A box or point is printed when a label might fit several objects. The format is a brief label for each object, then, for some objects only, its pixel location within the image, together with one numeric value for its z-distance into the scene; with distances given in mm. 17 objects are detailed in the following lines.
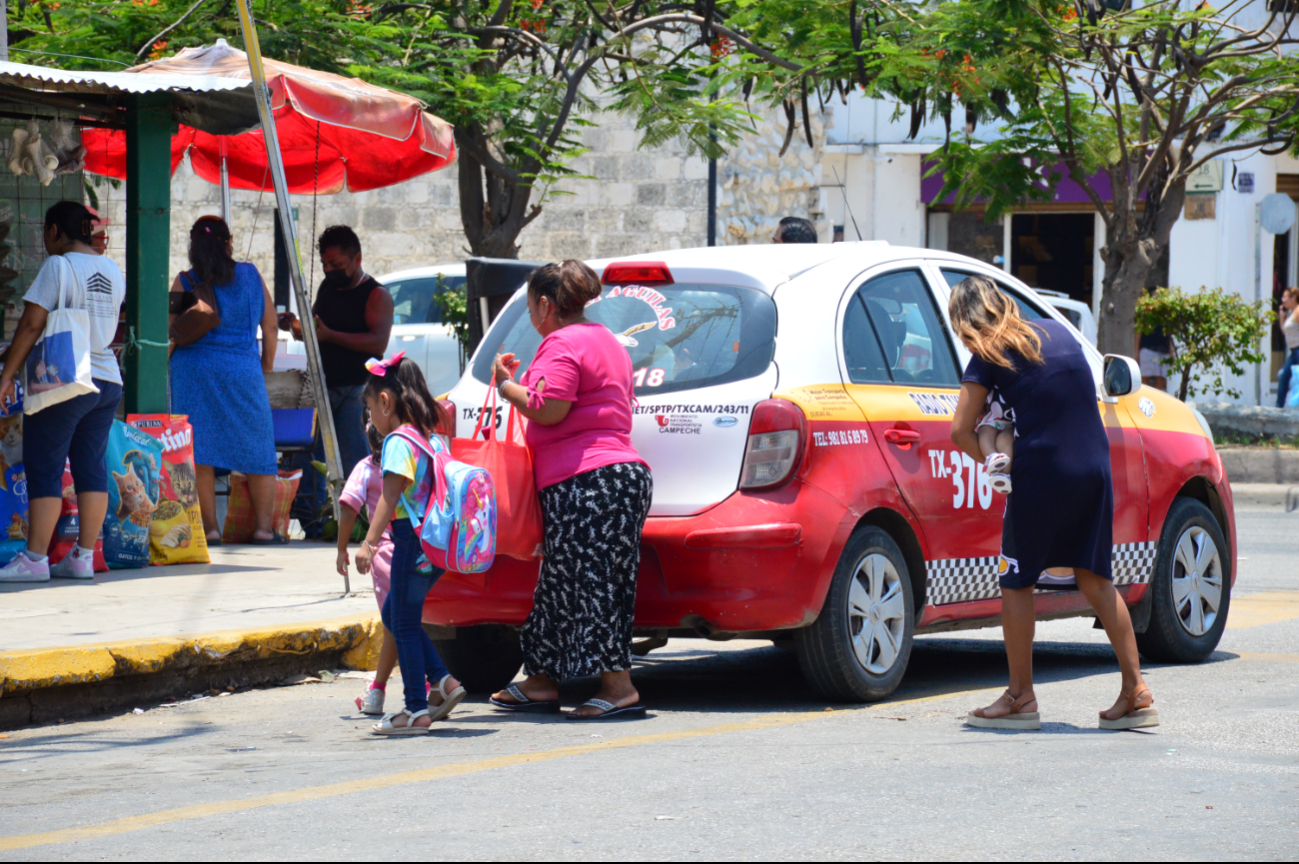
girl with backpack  11180
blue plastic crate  22125
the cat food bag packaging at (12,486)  16469
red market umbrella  18594
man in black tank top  20125
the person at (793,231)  19391
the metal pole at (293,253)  16156
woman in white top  15859
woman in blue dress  18859
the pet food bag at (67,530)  16656
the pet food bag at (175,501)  17547
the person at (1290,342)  39656
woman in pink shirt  11406
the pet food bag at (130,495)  17062
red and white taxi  11477
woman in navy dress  11187
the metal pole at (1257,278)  46219
